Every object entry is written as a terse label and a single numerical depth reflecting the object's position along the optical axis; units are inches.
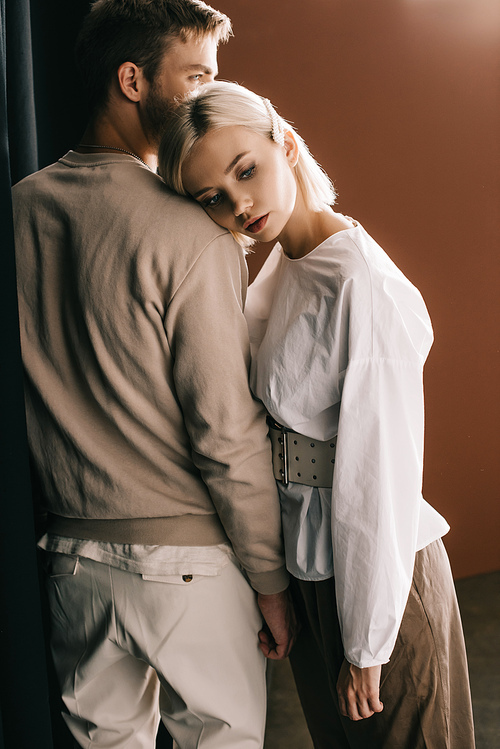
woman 32.2
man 33.3
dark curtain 32.5
